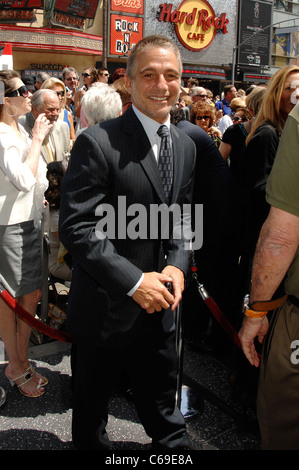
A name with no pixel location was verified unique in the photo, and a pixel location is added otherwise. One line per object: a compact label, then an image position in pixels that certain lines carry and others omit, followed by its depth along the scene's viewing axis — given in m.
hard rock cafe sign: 27.23
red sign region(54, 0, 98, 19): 21.05
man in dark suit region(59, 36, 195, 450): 1.66
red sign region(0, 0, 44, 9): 20.14
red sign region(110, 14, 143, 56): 24.14
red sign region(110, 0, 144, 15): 24.00
